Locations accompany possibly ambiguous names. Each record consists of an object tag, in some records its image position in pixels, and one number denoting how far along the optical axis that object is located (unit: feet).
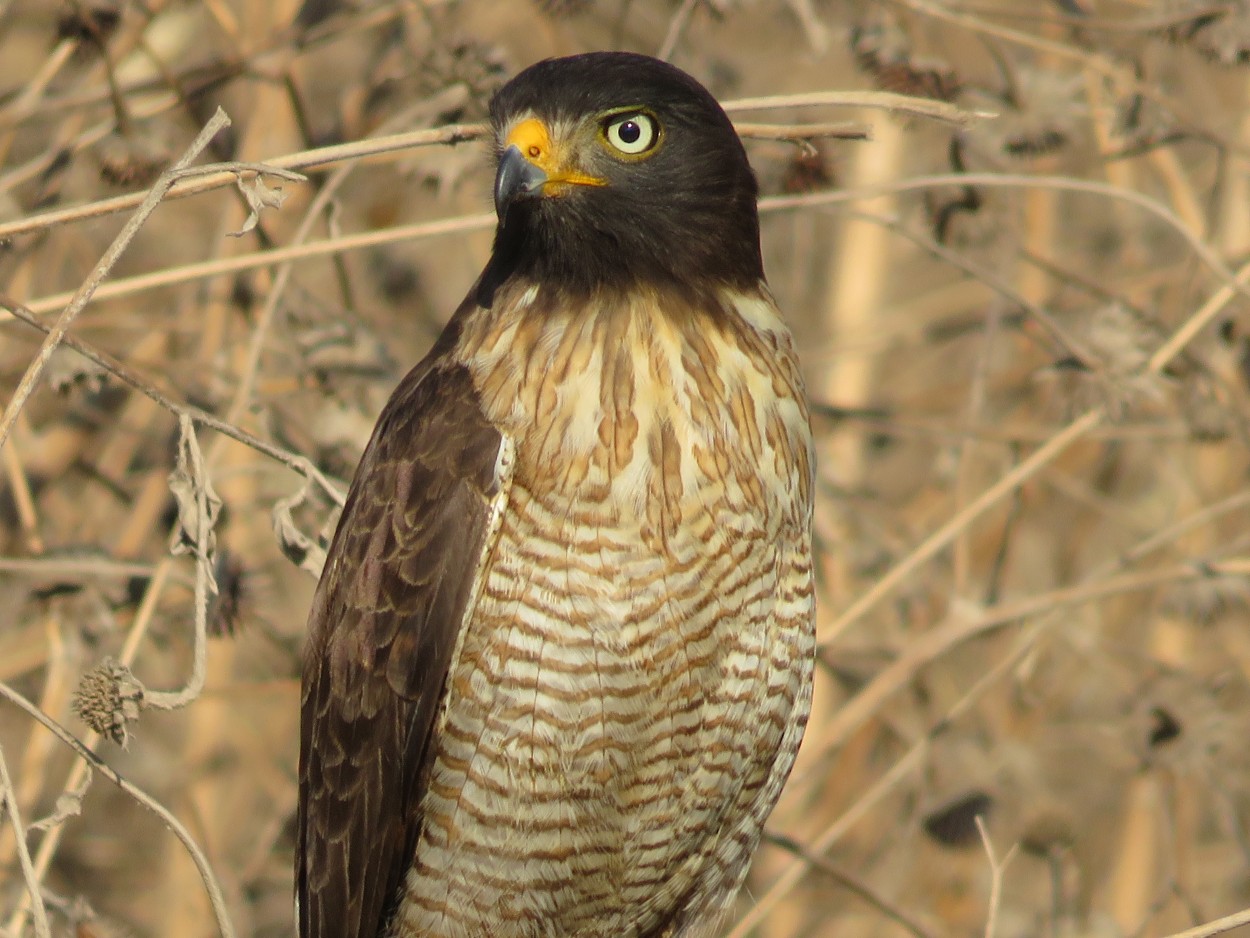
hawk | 21.02
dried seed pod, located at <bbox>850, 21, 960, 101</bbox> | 26.18
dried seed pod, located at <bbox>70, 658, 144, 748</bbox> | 17.15
